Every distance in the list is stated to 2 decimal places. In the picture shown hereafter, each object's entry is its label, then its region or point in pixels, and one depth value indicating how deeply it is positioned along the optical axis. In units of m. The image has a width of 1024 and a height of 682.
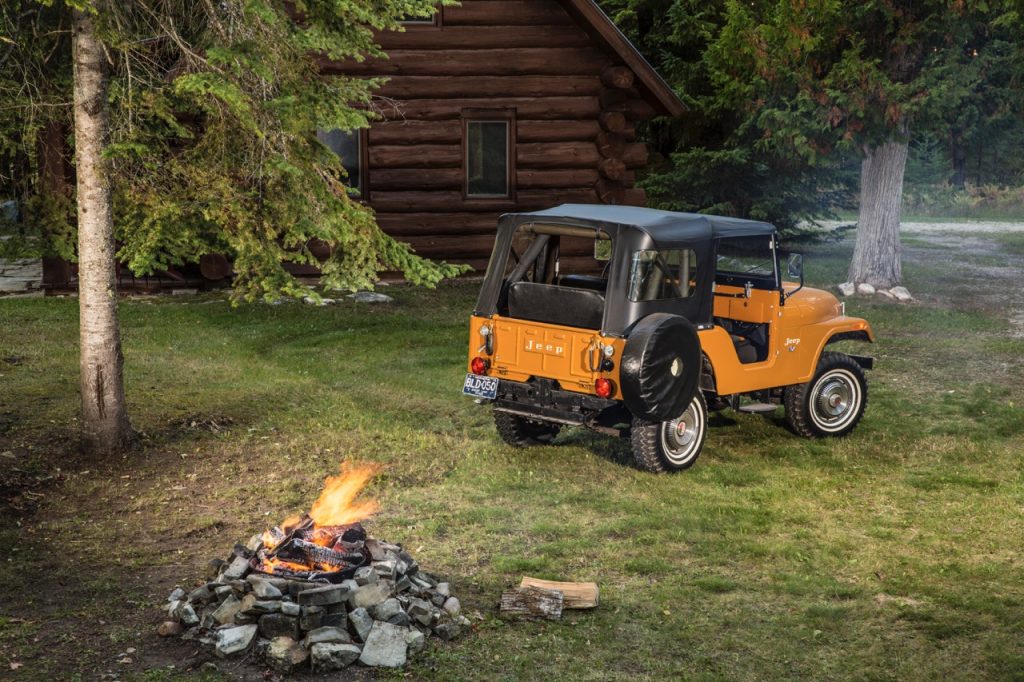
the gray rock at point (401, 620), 7.21
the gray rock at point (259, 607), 7.14
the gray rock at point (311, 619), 7.08
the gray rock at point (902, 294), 21.17
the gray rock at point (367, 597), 7.27
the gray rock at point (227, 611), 7.20
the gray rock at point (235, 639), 6.99
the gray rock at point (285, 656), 6.87
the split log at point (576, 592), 7.68
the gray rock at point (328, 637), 6.98
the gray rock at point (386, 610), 7.23
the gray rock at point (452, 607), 7.51
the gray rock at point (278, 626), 7.07
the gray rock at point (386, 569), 7.52
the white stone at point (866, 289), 21.75
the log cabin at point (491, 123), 21.34
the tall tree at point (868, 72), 19.59
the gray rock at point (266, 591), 7.21
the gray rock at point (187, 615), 7.30
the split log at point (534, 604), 7.56
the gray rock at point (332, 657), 6.87
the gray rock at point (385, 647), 6.92
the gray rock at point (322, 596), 7.12
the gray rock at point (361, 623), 7.09
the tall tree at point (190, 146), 10.12
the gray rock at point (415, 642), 7.07
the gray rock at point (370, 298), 19.95
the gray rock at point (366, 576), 7.38
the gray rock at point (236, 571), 7.48
